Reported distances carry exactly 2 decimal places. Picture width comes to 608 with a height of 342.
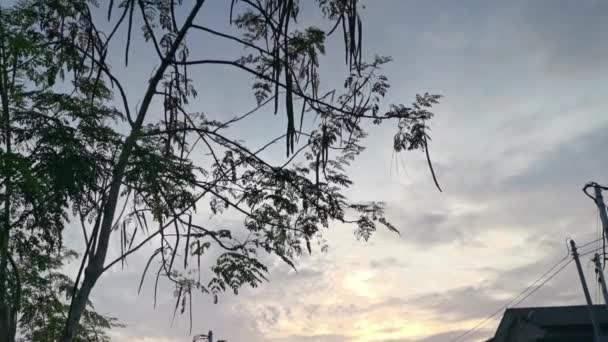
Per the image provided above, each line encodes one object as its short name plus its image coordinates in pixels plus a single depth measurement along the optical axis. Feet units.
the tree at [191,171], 18.01
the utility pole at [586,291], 69.15
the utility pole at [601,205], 49.45
